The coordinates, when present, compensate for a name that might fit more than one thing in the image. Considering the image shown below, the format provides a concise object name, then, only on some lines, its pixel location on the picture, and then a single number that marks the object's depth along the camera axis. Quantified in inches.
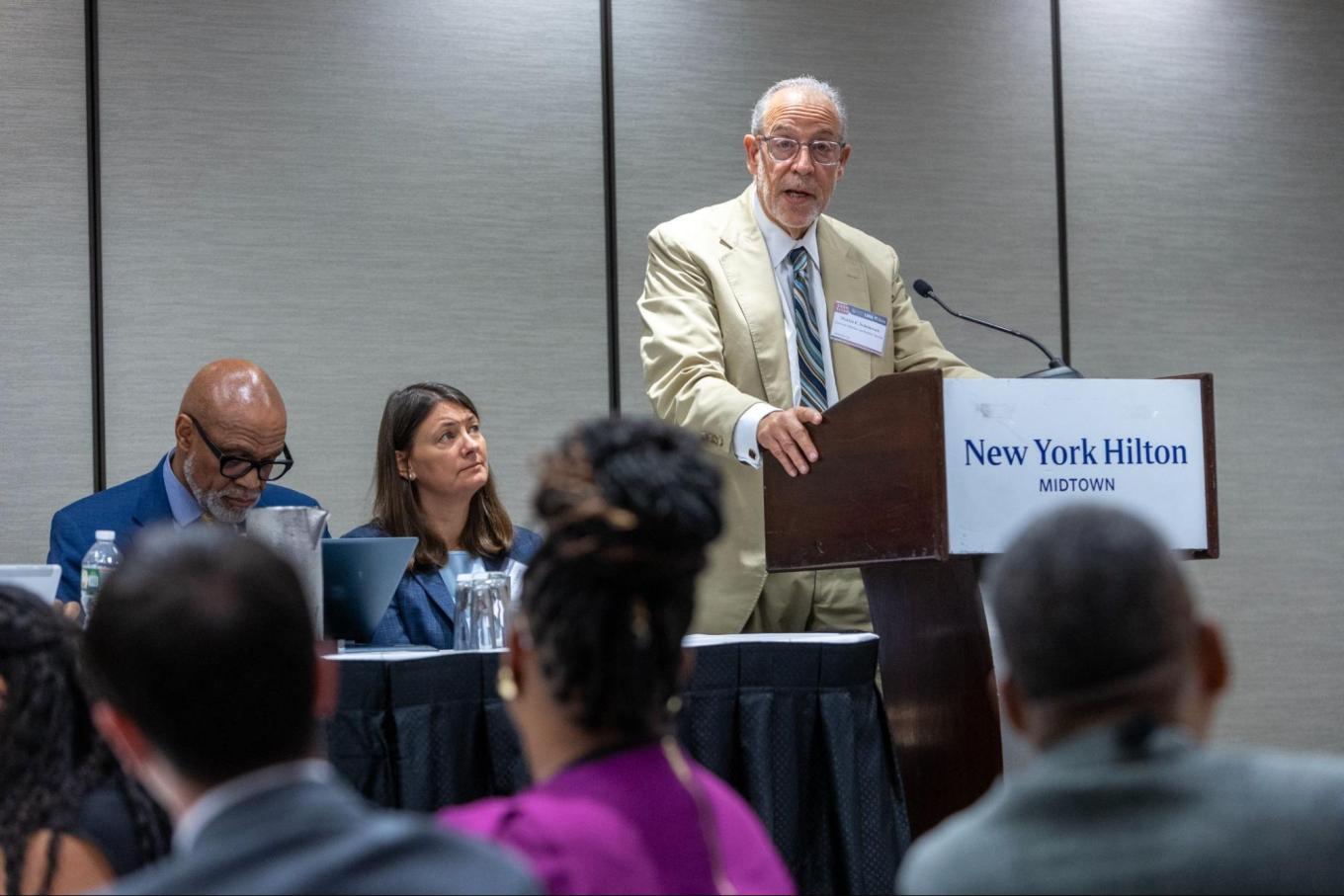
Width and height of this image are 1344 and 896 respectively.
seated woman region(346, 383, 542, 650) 282.7
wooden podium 206.5
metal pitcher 202.2
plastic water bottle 216.8
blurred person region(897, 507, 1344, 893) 82.8
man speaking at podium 262.7
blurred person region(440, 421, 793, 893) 98.0
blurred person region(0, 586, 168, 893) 121.6
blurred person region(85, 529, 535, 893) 79.0
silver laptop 194.9
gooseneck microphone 224.8
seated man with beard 270.5
